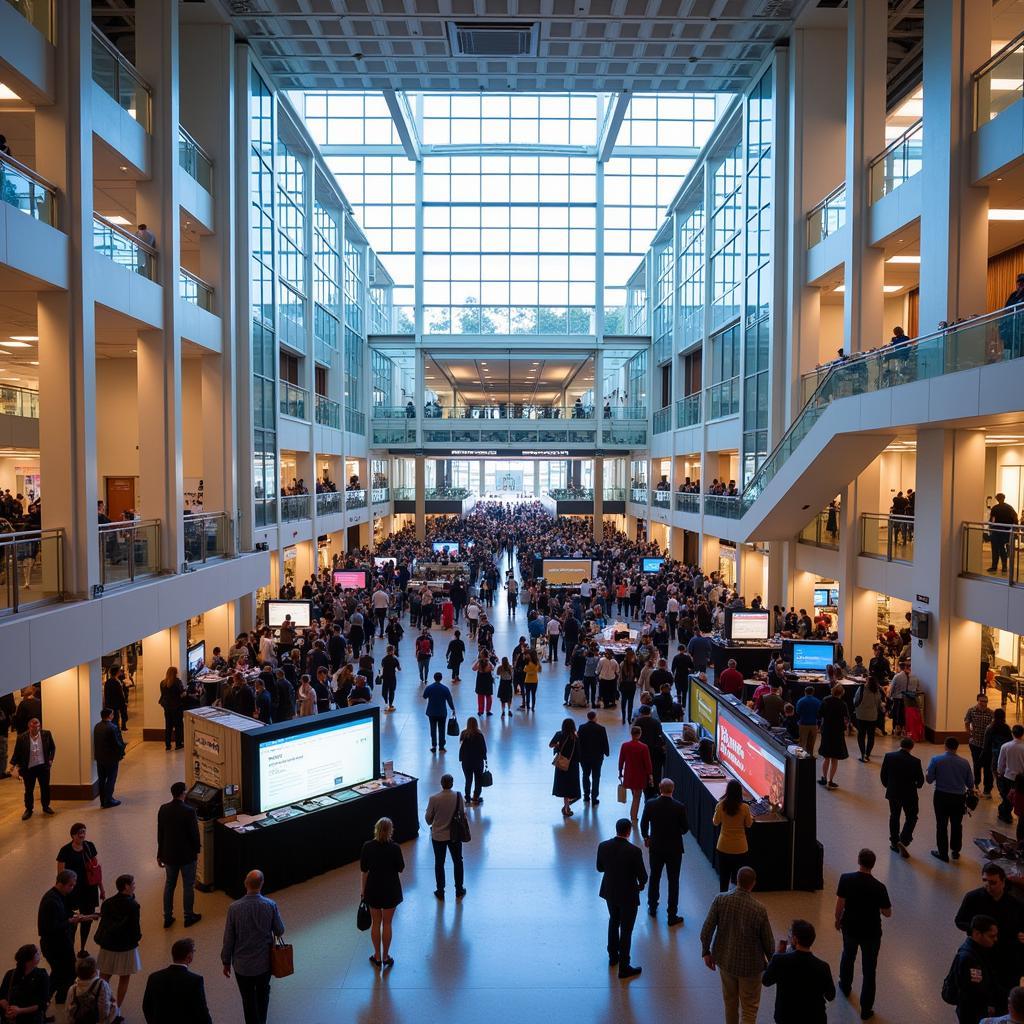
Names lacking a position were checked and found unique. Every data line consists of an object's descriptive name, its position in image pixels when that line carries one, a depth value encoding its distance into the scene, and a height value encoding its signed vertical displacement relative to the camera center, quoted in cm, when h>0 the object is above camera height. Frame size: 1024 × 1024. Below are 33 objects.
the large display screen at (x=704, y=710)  1110 -322
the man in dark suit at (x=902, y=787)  889 -333
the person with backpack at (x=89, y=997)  502 -319
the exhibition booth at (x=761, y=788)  834 -346
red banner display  869 -321
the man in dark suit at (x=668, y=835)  762 -328
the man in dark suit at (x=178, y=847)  766 -340
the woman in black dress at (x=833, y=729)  1121 -338
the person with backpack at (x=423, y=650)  1711 -348
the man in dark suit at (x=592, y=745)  1035 -330
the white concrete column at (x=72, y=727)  1138 -340
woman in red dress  967 -335
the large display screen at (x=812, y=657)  1552 -331
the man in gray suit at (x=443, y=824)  804 -335
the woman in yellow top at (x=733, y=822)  780 -323
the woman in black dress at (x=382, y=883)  696 -339
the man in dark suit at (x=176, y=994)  513 -320
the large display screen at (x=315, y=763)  891 -317
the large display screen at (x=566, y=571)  2603 -279
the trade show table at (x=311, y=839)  831 -381
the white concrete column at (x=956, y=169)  1382 +531
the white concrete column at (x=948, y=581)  1372 -167
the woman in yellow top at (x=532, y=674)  1536 -357
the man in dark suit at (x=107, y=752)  1080 -353
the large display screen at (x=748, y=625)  1781 -310
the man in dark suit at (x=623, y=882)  679 -331
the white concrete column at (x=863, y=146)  1761 +726
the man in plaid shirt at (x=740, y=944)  577 -326
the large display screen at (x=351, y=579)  2417 -281
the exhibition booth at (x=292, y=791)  845 -347
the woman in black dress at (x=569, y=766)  1026 -354
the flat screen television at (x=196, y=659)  1504 -325
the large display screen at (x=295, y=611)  1861 -291
